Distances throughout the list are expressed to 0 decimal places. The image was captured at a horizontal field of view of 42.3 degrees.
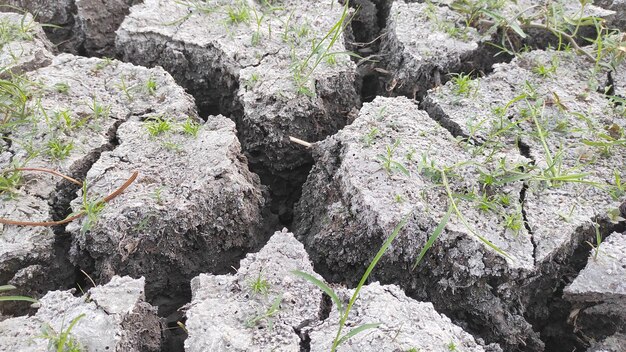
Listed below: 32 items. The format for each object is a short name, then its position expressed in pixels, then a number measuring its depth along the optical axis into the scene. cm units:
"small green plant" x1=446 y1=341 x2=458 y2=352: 58
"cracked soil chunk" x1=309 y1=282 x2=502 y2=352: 58
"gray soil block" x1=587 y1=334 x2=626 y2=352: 63
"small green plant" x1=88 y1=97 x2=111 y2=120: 74
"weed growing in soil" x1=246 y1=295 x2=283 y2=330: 59
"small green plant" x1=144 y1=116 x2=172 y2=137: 71
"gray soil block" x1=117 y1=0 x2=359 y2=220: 75
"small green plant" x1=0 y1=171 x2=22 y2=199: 67
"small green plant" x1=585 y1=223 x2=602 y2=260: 65
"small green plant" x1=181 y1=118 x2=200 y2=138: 71
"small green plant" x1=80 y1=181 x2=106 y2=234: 64
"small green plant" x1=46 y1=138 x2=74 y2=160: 70
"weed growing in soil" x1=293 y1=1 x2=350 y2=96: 76
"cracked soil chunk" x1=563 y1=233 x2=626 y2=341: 63
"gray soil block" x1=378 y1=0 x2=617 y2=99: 80
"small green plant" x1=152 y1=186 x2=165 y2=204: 66
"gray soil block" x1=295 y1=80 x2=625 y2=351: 64
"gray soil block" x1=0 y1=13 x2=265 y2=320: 65
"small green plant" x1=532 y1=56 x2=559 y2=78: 80
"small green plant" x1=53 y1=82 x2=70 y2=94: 76
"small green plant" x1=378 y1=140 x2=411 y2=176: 67
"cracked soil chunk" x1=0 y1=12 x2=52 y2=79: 78
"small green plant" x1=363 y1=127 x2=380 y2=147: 70
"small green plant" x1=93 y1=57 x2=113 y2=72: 79
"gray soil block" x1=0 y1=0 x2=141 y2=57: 88
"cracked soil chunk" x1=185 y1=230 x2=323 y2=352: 58
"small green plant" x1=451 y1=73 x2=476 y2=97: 77
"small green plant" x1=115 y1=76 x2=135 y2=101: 76
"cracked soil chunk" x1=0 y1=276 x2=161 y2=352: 57
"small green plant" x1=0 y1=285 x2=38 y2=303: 58
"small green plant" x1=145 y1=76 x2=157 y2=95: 76
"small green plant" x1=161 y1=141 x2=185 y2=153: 70
